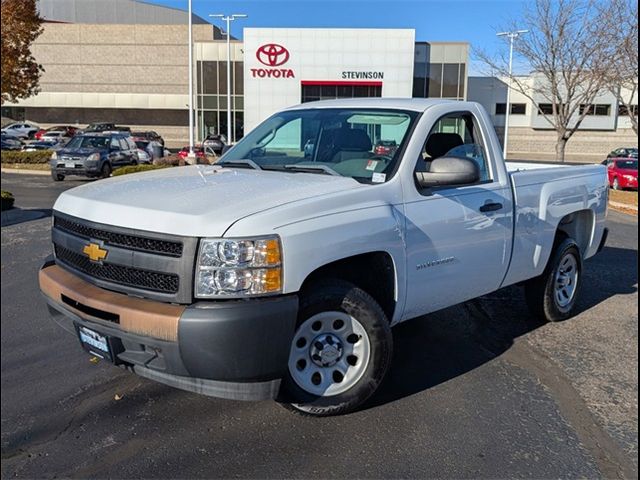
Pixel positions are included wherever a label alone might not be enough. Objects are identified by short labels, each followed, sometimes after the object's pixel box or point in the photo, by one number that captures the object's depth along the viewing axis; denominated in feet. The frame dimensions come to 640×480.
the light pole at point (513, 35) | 73.56
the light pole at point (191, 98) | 96.32
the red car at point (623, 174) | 77.82
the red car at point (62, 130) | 171.12
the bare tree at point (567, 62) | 60.50
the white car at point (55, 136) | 144.55
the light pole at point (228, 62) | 162.20
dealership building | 151.12
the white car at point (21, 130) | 175.63
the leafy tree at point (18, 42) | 61.26
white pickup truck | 9.79
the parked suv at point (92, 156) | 65.21
